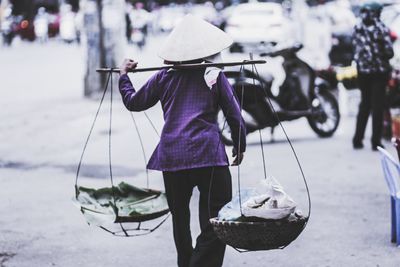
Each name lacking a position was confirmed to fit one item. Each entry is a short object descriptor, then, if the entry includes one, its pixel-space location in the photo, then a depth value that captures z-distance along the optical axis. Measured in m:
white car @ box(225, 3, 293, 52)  28.94
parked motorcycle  11.33
